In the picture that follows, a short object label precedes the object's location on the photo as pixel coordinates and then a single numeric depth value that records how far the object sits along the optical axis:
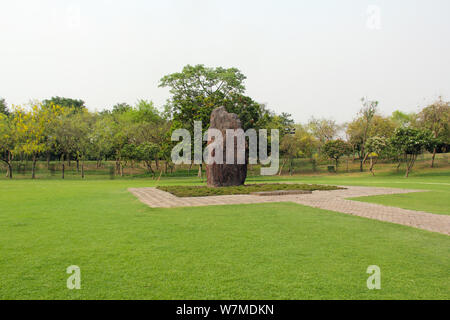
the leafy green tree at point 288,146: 39.84
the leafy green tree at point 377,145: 35.25
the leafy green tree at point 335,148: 40.16
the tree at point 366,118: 42.84
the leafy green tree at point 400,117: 60.69
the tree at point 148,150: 29.81
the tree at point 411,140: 28.58
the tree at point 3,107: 46.11
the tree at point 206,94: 25.56
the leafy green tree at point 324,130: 50.97
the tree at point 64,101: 52.00
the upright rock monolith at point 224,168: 15.48
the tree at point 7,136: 31.02
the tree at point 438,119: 37.81
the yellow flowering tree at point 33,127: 31.83
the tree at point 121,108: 56.61
